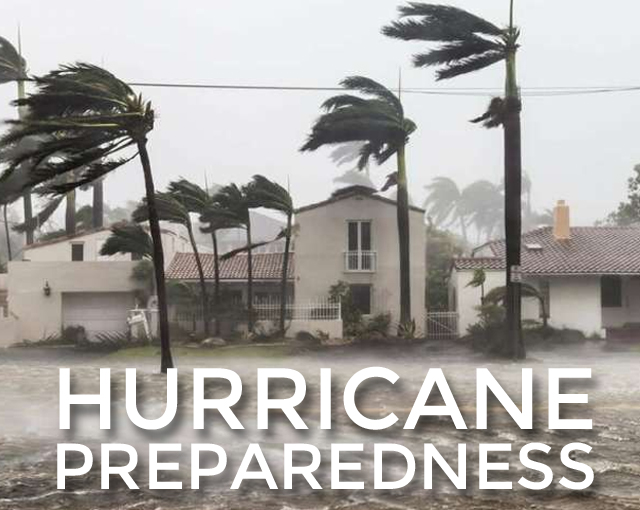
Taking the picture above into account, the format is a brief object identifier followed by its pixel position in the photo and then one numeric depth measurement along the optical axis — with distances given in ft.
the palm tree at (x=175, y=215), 92.63
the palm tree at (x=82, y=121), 59.77
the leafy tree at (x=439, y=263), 110.52
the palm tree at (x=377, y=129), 96.99
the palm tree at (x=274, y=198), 96.73
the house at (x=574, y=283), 96.78
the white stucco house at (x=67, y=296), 102.32
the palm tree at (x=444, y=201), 285.84
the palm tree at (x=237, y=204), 97.09
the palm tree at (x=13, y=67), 130.41
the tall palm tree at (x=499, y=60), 79.00
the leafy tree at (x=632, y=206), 153.38
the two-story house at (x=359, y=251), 103.50
